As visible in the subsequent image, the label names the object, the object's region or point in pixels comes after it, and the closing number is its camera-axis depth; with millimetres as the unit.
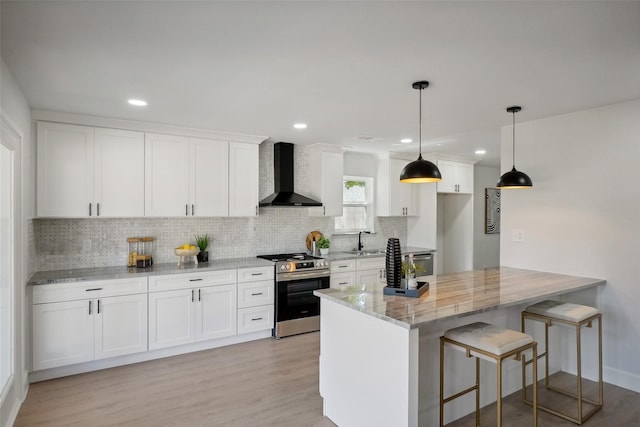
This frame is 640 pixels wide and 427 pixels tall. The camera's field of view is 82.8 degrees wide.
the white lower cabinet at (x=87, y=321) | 3176
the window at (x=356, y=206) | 5750
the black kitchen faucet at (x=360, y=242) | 5742
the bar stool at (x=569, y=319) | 2686
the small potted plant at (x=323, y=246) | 5160
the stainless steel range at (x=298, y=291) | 4367
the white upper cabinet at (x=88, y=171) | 3424
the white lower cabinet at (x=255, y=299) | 4176
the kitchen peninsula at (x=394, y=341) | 2043
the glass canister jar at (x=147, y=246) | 4057
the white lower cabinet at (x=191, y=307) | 3695
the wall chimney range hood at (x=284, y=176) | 4777
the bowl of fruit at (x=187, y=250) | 4062
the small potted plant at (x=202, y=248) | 4387
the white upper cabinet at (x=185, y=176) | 3936
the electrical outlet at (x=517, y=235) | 3865
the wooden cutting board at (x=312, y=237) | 5277
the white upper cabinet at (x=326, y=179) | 5023
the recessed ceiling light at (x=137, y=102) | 3043
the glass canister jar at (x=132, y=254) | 3953
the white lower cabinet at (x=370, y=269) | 5074
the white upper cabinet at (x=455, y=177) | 6113
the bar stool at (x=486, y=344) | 2148
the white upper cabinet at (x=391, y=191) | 5820
